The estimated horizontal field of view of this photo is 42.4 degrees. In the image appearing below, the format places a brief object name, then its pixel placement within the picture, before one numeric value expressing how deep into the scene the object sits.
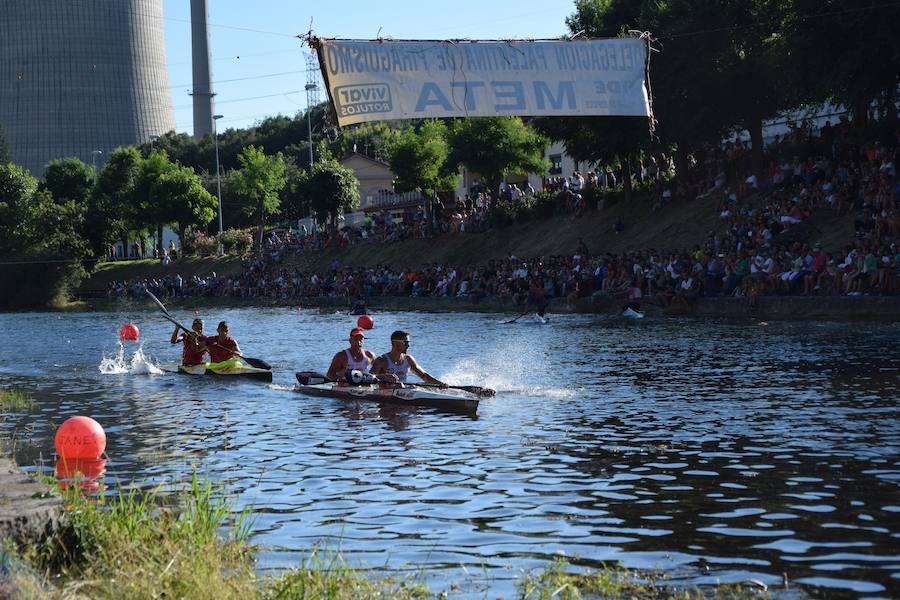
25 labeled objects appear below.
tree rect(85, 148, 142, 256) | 104.94
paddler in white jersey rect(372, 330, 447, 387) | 20.61
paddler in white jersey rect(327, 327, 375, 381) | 21.88
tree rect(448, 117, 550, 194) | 66.94
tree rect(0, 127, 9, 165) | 120.31
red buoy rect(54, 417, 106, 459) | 13.17
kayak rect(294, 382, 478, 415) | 18.80
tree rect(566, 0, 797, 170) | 48.00
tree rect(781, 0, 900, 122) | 34.75
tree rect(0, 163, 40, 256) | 94.62
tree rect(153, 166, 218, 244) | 101.06
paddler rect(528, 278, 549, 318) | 44.31
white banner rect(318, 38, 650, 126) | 22.53
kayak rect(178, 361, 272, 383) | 25.59
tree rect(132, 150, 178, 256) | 101.56
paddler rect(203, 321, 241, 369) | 26.53
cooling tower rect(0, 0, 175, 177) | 107.19
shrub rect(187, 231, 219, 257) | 94.62
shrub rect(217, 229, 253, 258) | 92.03
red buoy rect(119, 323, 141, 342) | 33.69
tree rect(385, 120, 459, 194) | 76.50
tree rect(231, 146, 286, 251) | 98.38
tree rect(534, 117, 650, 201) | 50.59
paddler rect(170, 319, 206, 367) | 27.02
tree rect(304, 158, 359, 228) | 84.19
